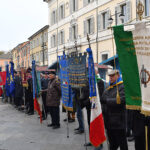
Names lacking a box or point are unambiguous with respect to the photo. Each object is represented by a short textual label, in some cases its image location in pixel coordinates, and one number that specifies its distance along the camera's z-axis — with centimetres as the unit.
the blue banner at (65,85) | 617
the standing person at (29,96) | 1006
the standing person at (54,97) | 723
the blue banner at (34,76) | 814
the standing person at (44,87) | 911
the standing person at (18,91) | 1124
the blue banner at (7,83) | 1280
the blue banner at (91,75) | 447
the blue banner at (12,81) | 1156
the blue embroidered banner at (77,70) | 557
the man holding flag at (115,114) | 385
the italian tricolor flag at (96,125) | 433
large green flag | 319
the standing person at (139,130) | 329
